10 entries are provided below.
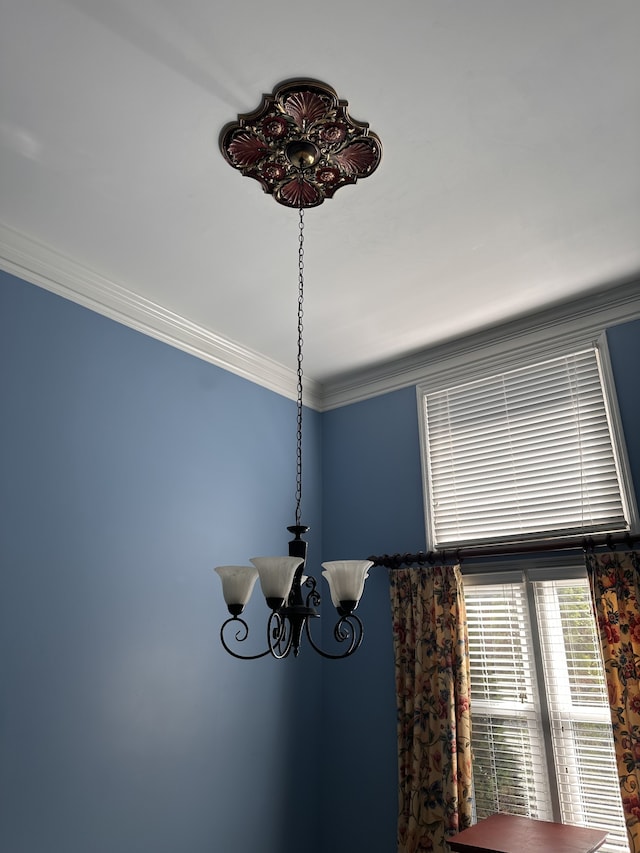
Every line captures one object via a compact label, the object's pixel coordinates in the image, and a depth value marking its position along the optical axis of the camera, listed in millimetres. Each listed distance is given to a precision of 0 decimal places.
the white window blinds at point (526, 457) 2670
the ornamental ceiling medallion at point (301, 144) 1823
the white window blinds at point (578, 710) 2391
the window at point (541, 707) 2434
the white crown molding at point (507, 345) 2793
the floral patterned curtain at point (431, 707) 2615
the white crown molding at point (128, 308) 2406
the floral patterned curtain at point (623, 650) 2219
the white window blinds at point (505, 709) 2576
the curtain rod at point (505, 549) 2484
